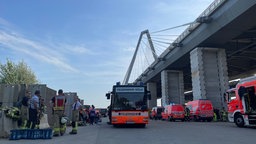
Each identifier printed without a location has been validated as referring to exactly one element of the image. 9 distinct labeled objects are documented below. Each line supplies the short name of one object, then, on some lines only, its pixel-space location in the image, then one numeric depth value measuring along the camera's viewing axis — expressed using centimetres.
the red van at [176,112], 2068
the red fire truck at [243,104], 1079
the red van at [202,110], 1856
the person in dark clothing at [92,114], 1614
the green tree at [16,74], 3146
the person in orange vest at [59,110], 768
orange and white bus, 1124
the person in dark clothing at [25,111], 779
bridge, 1623
